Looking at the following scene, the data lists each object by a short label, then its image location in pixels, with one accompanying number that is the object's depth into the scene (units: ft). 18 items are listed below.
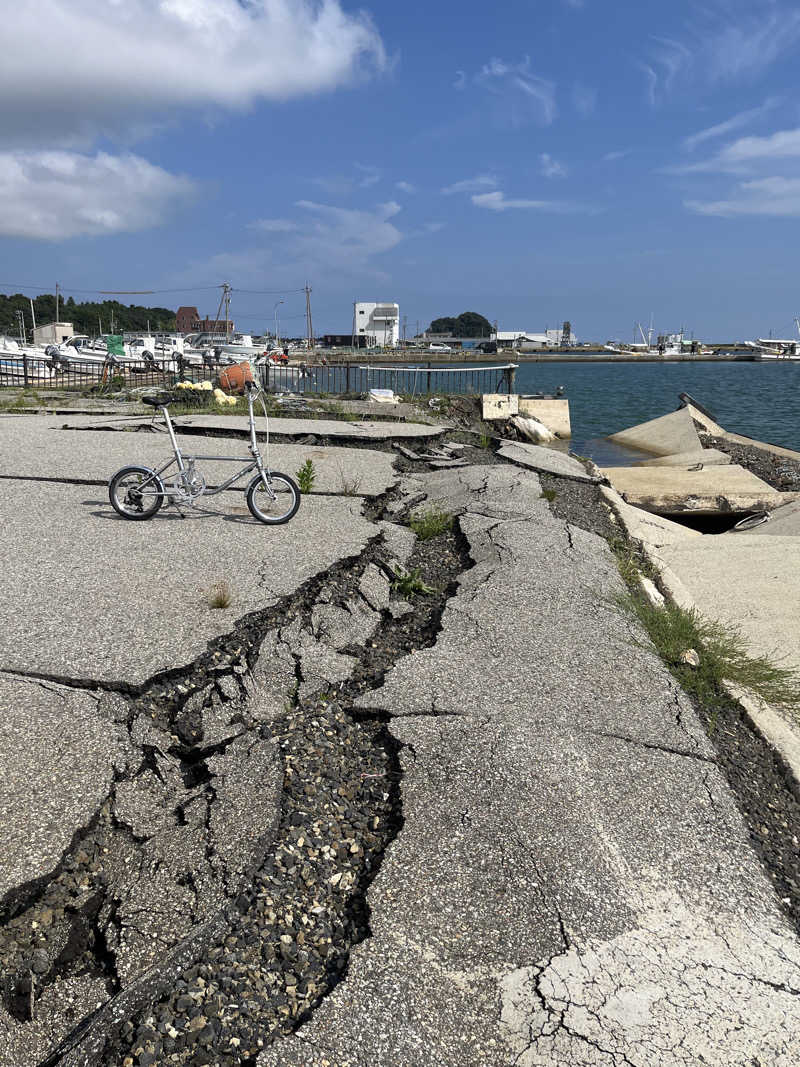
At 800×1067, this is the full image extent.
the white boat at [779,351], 483.51
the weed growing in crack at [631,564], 20.72
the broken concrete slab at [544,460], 34.45
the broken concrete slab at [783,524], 33.94
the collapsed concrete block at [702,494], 40.19
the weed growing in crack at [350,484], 27.17
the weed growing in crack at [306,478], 26.35
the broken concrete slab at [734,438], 60.18
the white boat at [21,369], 83.71
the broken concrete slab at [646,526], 28.25
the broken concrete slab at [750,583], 20.11
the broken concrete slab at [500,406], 63.82
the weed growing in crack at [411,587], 18.26
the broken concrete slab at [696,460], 52.42
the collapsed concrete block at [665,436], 67.67
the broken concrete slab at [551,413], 74.64
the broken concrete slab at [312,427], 39.19
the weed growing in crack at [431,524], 22.89
